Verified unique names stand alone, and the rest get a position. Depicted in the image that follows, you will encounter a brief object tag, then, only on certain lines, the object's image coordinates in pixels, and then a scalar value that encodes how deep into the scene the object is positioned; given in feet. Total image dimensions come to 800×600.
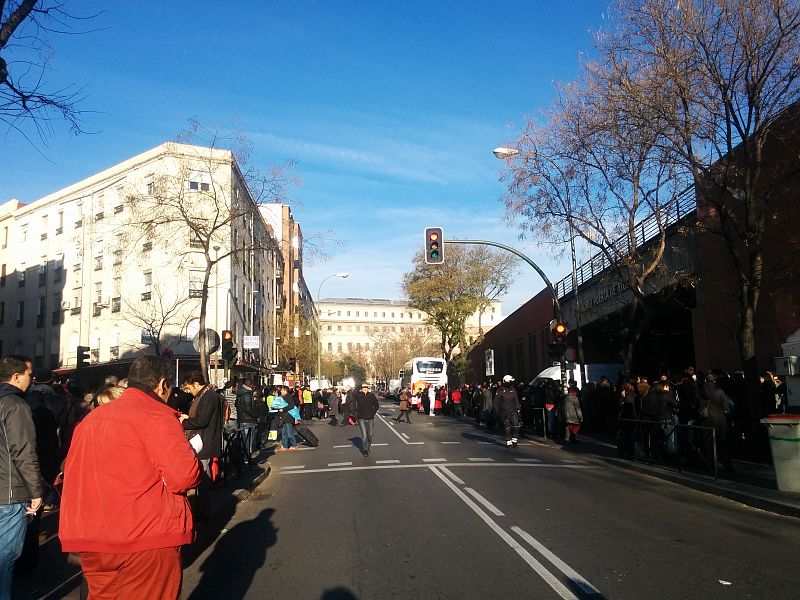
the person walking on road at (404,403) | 106.20
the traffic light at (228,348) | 58.59
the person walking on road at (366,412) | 53.57
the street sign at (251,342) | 83.56
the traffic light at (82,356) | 65.16
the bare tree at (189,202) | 74.79
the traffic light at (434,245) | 65.77
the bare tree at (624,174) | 43.50
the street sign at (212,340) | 58.75
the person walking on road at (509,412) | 60.64
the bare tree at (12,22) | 24.82
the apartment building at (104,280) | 121.70
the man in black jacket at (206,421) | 28.19
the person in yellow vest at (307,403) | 108.21
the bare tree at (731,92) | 37.52
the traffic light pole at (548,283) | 67.21
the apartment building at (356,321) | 438.98
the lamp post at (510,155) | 61.87
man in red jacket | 10.56
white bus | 164.76
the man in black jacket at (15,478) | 14.16
